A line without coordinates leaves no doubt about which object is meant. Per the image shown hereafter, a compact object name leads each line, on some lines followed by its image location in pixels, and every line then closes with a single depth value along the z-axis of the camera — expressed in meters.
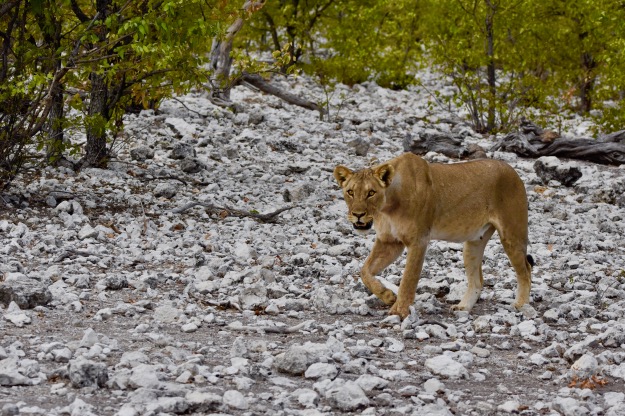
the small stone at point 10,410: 10.67
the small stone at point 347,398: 11.71
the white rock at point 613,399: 12.42
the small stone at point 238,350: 13.92
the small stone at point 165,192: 27.67
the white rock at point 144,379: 11.84
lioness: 17.17
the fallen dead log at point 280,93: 43.12
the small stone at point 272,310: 17.23
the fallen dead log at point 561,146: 36.59
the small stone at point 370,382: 12.55
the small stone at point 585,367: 13.80
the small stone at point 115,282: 18.09
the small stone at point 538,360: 14.63
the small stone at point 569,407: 11.91
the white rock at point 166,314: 16.08
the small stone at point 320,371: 12.98
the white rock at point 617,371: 13.91
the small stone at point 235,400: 11.44
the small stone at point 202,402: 11.23
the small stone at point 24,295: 15.98
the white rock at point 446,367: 13.63
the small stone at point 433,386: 12.80
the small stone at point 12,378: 11.77
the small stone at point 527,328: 16.37
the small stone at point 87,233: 21.86
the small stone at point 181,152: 32.41
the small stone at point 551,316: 17.47
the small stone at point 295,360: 13.07
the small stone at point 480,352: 15.01
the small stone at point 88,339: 13.66
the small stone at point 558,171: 32.75
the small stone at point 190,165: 30.84
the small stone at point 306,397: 11.80
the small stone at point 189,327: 15.53
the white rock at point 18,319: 14.95
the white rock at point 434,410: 11.67
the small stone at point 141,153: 31.89
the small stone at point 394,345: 15.01
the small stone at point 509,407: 12.19
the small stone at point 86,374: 11.75
